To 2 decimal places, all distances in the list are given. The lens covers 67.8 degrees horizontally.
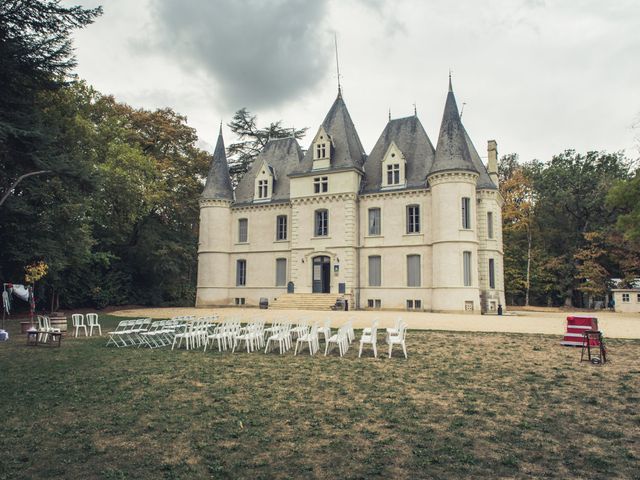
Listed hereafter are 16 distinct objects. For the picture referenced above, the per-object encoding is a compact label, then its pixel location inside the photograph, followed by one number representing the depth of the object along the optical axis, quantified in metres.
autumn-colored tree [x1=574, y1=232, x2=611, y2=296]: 35.25
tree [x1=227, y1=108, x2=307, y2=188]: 46.59
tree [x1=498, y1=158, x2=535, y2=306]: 39.28
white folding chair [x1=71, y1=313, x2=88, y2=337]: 15.17
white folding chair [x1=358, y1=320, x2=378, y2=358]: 10.85
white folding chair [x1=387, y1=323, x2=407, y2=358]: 10.77
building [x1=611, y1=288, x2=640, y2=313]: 29.78
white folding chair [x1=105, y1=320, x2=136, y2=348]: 13.11
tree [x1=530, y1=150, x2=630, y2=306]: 37.44
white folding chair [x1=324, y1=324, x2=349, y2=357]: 11.09
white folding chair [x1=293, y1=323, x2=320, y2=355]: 11.28
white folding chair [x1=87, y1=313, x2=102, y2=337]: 15.70
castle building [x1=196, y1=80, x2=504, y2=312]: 26.89
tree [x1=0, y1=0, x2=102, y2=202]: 13.98
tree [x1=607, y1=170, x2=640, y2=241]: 26.20
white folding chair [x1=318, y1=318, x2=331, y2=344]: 11.61
